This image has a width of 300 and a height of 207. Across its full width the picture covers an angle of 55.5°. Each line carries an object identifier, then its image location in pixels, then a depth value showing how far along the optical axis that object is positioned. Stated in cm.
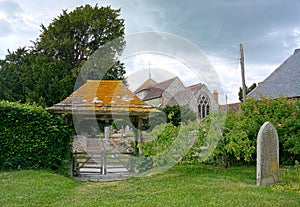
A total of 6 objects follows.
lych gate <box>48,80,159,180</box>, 1027
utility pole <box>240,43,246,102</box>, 1936
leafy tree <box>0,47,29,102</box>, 2181
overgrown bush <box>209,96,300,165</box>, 995
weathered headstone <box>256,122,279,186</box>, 725
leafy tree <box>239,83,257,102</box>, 3275
